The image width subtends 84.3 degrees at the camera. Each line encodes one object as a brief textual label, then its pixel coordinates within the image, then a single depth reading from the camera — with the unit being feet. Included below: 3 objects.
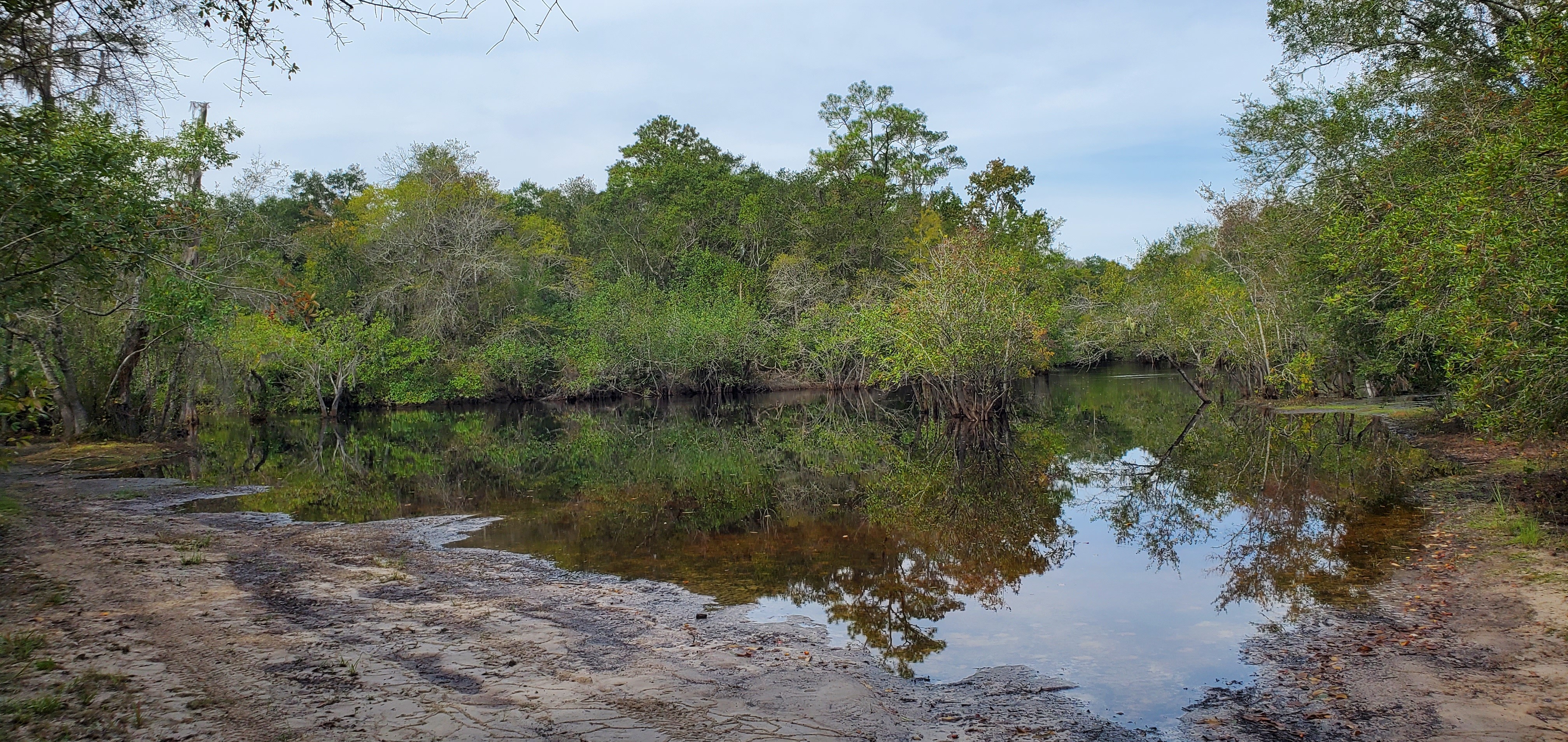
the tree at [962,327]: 77.41
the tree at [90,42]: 18.48
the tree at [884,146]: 165.48
